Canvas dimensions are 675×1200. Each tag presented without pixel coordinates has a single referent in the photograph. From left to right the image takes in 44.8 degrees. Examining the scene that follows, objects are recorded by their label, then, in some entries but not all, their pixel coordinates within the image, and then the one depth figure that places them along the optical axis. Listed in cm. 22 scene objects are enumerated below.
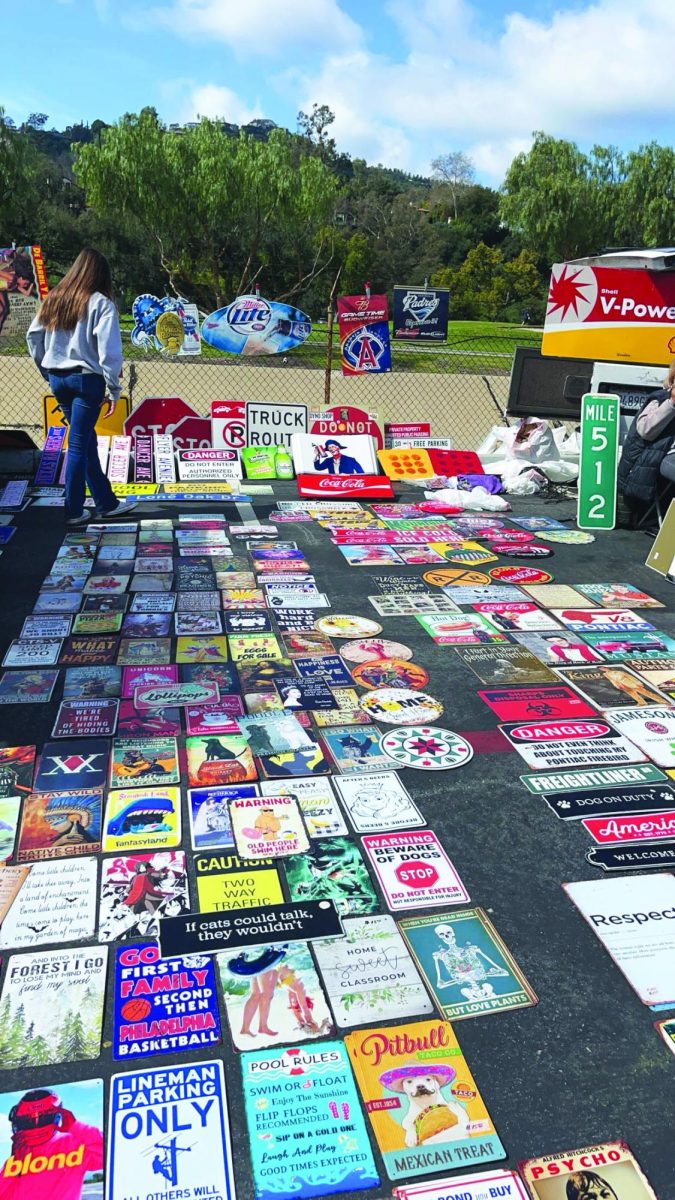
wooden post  854
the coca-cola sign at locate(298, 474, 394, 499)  673
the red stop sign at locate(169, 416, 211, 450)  743
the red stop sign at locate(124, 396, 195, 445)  727
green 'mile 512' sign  618
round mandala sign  292
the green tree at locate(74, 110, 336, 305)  2528
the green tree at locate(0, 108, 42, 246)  2748
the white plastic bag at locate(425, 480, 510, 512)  652
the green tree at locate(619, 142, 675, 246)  3731
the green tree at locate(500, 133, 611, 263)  3816
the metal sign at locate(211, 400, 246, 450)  751
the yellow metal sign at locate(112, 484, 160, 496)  645
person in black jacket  581
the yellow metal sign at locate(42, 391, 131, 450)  744
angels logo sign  834
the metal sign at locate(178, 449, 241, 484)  693
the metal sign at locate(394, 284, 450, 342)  939
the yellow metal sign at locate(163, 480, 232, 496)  660
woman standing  521
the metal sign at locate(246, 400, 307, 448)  756
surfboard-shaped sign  913
